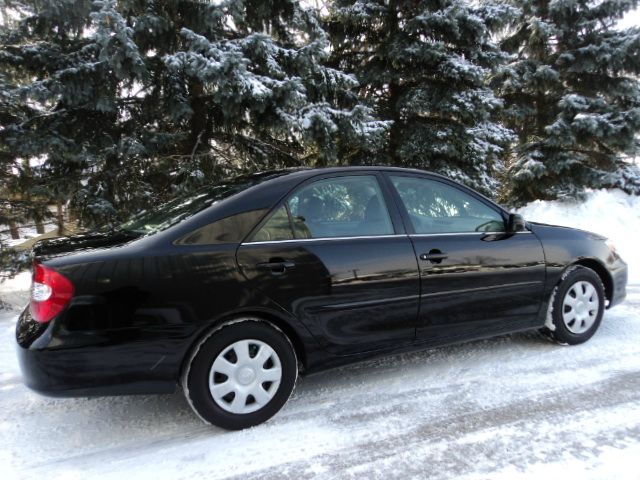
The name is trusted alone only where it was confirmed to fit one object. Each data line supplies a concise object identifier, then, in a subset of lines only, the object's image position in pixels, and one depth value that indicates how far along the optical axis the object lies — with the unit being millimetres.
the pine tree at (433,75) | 8133
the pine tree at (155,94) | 5496
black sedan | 2518
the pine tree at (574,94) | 9836
